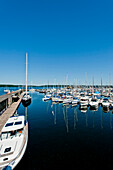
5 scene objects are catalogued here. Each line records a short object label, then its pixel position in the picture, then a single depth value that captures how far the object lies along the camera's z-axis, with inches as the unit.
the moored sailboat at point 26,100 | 1740.0
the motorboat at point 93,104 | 1436.6
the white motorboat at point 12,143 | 334.3
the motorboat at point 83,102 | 1445.9
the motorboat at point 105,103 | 1398.5
